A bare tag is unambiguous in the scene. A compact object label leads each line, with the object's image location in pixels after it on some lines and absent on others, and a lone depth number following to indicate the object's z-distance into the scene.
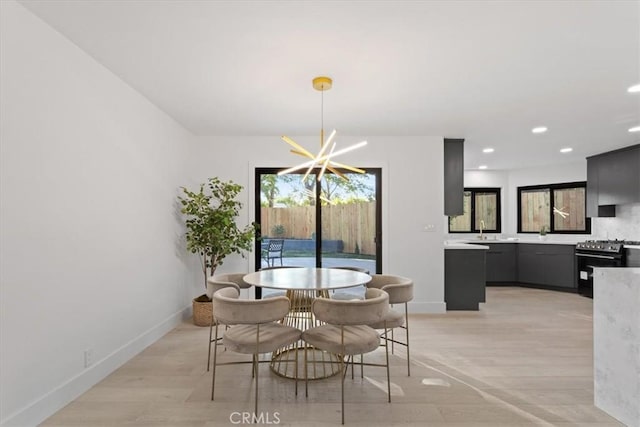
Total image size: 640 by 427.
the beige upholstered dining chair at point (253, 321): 2.25
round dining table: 2.58
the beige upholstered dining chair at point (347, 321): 2.23
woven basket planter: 4.18
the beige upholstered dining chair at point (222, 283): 2.89
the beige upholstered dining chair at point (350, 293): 3.73
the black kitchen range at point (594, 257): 5.39
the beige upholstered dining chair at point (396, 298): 2.76
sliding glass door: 5.03
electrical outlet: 2.58
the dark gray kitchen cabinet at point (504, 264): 6.87
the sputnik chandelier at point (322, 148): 2.90
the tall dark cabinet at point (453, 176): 5.00
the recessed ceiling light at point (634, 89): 3.12
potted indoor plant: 4.18
